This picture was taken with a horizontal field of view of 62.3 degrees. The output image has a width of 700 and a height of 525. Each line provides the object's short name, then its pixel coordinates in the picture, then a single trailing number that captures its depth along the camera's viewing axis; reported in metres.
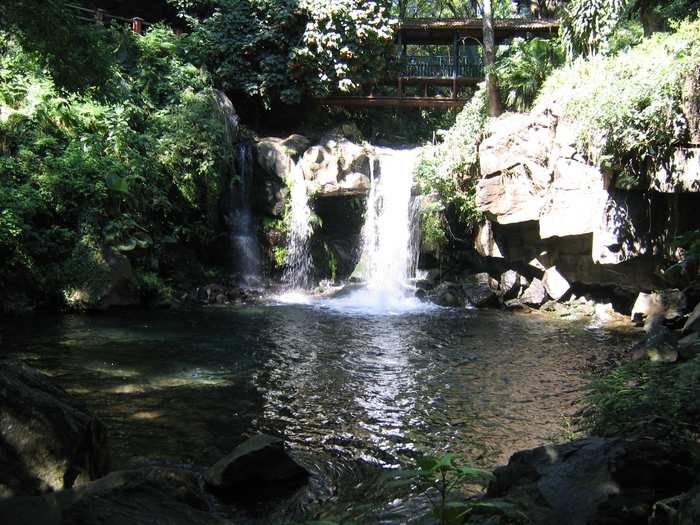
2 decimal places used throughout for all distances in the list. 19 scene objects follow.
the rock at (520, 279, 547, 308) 15.08
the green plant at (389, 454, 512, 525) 2.54
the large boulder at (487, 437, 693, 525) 3.07
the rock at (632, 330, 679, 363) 7.69
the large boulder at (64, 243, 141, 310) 12.88
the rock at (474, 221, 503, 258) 16.30
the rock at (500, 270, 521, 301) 16.00
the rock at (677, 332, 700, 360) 7.25
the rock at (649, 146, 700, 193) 10.43
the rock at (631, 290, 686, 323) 10.84
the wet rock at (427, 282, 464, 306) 15.56
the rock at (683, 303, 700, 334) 8.93
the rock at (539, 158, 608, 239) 12.68
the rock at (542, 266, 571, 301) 14.74
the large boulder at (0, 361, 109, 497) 3.77
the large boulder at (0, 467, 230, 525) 2.65
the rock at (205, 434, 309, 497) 4.95
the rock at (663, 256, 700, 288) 10.48
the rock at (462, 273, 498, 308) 15.33
